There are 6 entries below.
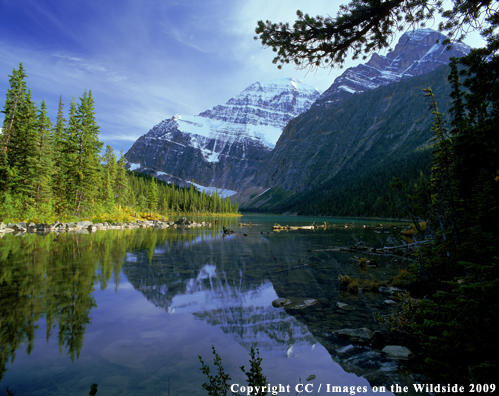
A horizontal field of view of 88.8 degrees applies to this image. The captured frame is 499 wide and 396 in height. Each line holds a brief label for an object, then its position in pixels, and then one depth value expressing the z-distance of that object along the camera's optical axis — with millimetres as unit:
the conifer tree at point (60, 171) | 40625
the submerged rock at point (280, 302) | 10396
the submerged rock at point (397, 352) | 6393
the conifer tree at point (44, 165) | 34500
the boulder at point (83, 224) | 38991
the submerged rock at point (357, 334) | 7367
